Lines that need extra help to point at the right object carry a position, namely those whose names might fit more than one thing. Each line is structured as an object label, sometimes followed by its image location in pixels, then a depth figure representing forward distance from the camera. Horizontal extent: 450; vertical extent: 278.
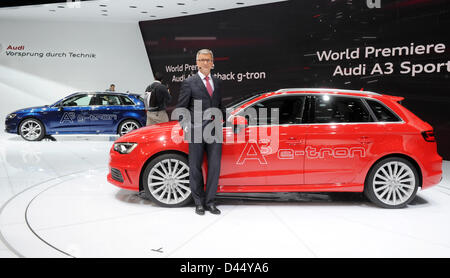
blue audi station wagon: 9.03
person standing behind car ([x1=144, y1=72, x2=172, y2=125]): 5.79
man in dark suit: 3.43
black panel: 6.67
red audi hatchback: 3.63
